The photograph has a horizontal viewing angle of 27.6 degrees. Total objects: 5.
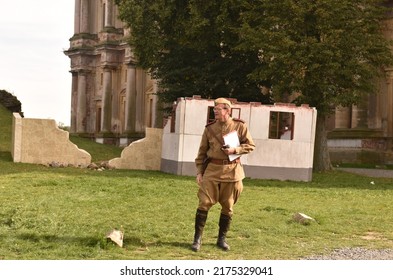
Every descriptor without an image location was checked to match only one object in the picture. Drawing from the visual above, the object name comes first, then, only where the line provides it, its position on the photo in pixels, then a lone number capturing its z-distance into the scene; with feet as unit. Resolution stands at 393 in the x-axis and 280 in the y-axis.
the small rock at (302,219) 51.29
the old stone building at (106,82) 201.46
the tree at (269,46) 99.81
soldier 39.47
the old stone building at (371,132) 138.41
